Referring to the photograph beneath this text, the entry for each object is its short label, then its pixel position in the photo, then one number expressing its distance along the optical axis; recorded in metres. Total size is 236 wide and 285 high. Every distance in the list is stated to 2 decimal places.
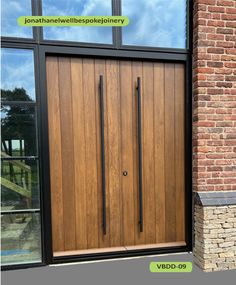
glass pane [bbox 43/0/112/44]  2.43
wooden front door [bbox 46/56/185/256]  2.58
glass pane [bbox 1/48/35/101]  2.37
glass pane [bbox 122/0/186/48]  2.59
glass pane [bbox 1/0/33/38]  2.35
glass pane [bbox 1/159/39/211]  2.43
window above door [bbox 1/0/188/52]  2.36
